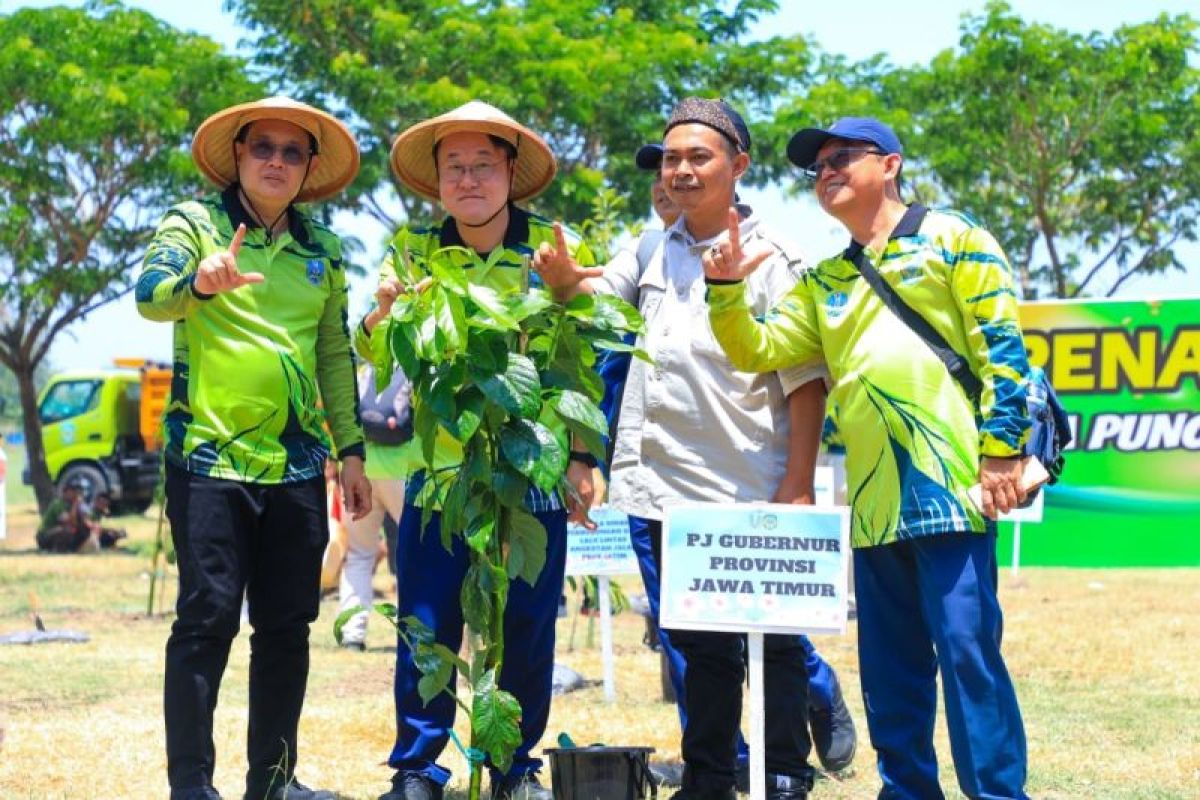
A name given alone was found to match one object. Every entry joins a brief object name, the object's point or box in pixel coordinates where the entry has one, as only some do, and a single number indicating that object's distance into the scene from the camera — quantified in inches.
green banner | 610.9
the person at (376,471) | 354.0
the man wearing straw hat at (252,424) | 186.5
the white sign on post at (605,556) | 303.4
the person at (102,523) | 765.3
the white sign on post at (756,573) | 164.2
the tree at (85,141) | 818.8
